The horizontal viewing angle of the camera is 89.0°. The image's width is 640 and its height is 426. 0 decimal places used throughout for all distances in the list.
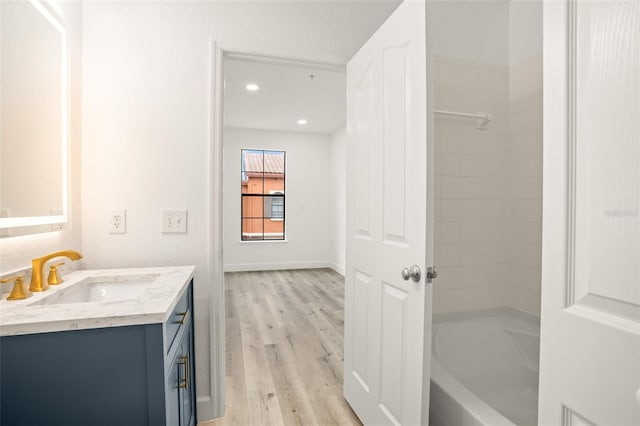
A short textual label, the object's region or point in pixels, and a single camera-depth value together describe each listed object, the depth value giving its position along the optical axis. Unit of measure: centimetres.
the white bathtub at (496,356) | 181
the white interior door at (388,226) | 127
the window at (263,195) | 618
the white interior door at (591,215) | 63
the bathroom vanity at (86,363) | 88
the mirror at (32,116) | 112
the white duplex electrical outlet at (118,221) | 170
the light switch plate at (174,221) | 176
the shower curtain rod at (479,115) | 202
